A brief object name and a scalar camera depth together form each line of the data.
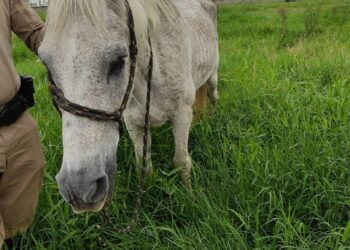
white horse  1.62
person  2.15
